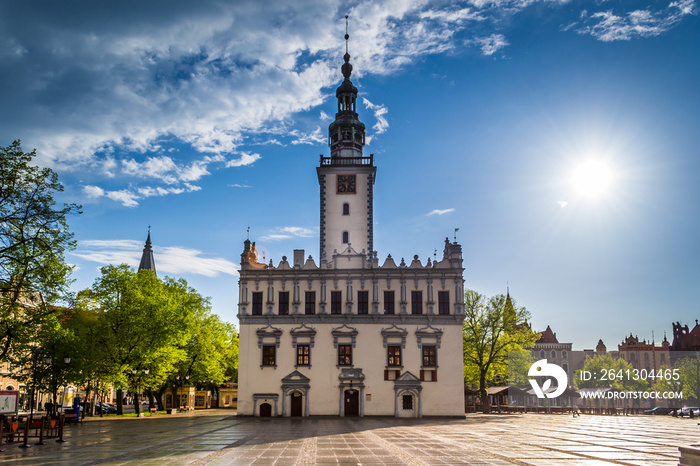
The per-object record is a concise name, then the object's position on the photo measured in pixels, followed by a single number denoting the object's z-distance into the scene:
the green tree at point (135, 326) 49.53
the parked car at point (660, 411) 78.19
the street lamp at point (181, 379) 65.56
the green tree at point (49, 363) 36.34
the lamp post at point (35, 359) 35.84
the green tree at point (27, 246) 29.33
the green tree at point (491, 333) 65.12
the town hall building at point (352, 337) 52.00
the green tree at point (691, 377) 91.00
